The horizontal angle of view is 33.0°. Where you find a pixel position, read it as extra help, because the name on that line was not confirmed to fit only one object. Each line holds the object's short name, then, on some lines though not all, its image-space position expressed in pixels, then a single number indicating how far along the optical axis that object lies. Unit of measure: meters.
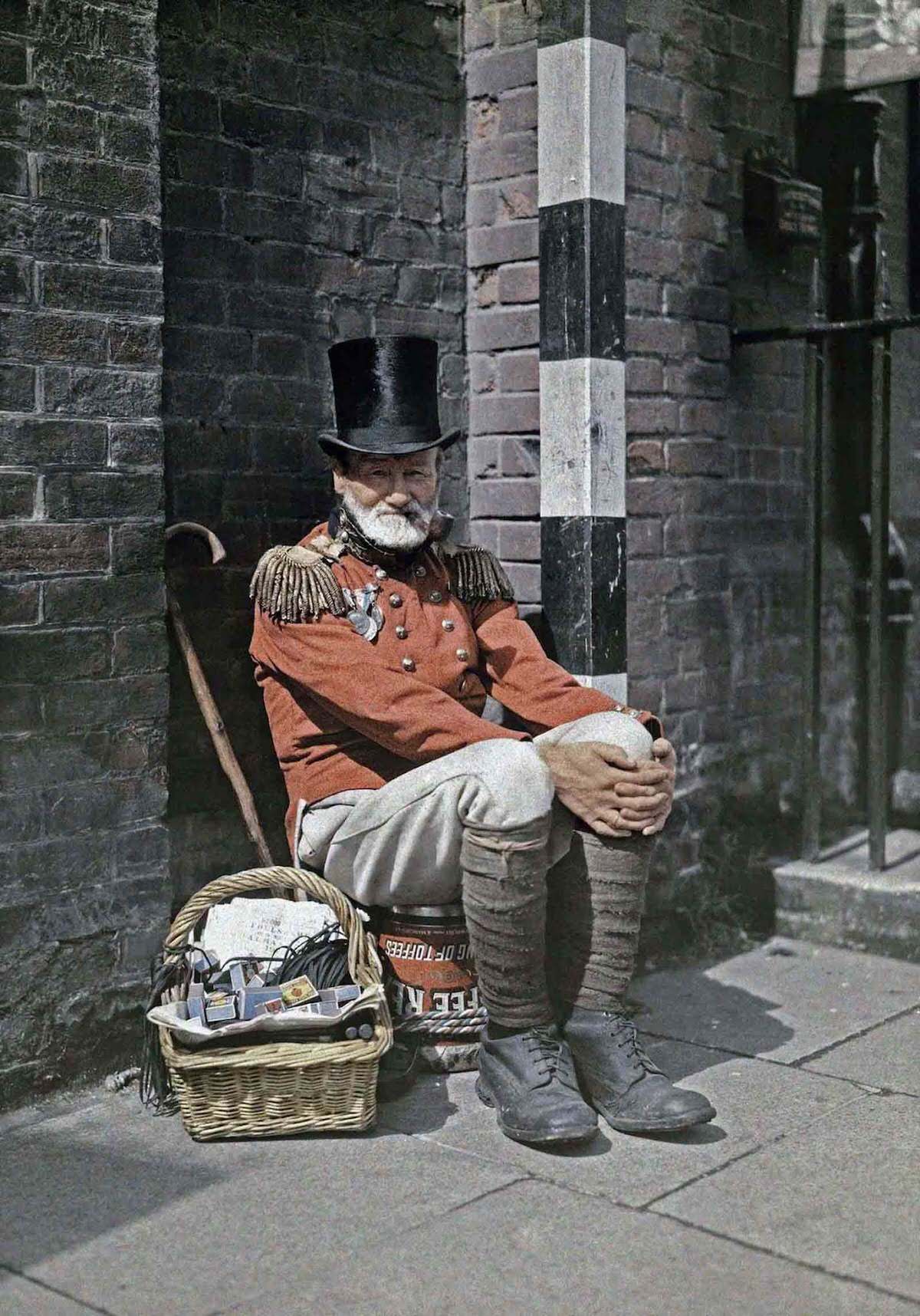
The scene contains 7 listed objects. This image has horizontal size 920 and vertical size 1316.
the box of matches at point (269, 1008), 3.69
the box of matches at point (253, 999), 3.70
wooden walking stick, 4.14
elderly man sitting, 3.74
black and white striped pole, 4.69
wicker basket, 3.58
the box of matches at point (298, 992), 3.71
